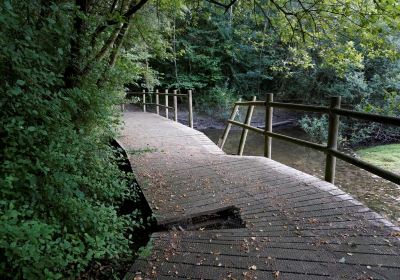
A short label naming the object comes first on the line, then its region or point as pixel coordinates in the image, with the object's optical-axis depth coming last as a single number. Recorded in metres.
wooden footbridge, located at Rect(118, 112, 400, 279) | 2.55
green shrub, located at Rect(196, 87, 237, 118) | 19.16
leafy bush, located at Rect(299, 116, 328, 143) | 13.66
